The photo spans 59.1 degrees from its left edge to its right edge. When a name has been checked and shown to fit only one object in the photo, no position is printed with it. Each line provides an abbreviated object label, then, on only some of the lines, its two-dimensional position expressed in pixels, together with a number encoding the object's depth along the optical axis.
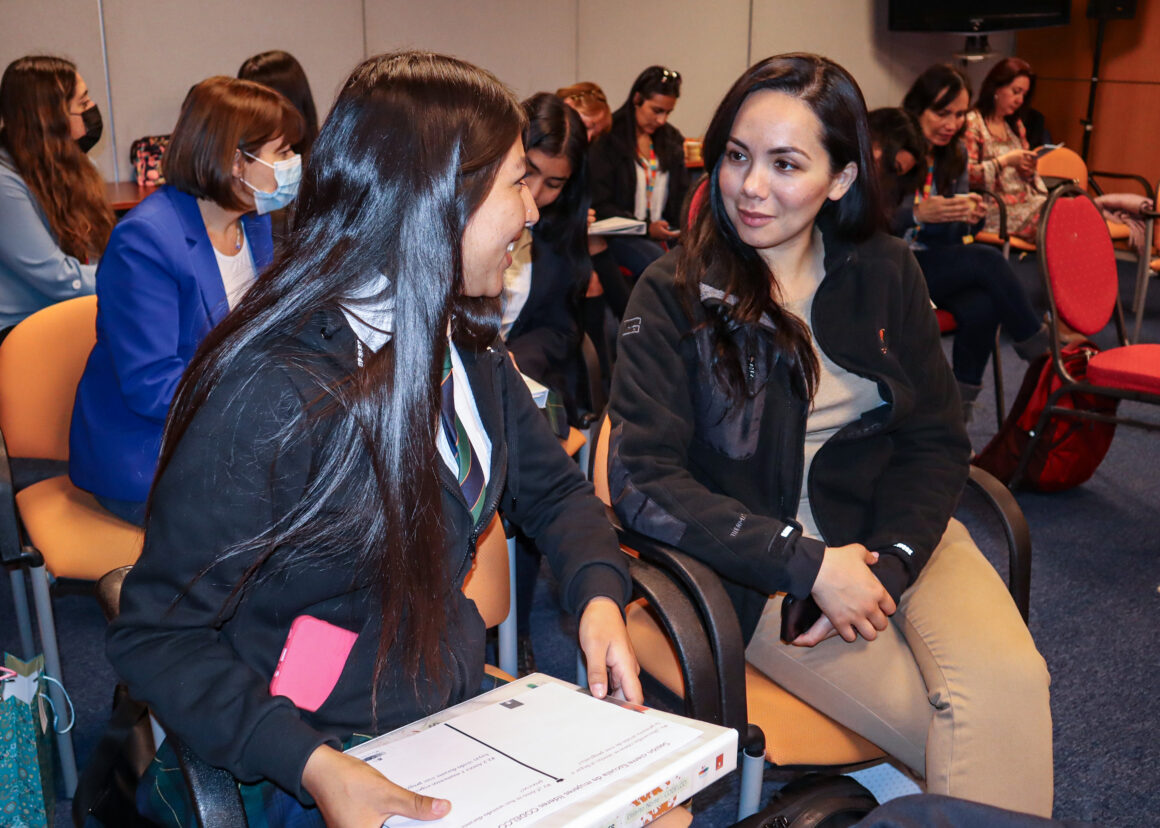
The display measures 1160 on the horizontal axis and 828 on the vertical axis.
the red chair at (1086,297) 2.96
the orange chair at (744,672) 1.35
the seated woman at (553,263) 2.66
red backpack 3.19
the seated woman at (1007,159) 5.16
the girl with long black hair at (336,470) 1.00
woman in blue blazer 1.88
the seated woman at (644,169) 4.57
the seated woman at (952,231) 3.91
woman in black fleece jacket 1.46
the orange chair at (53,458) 1.85
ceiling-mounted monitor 6.99
